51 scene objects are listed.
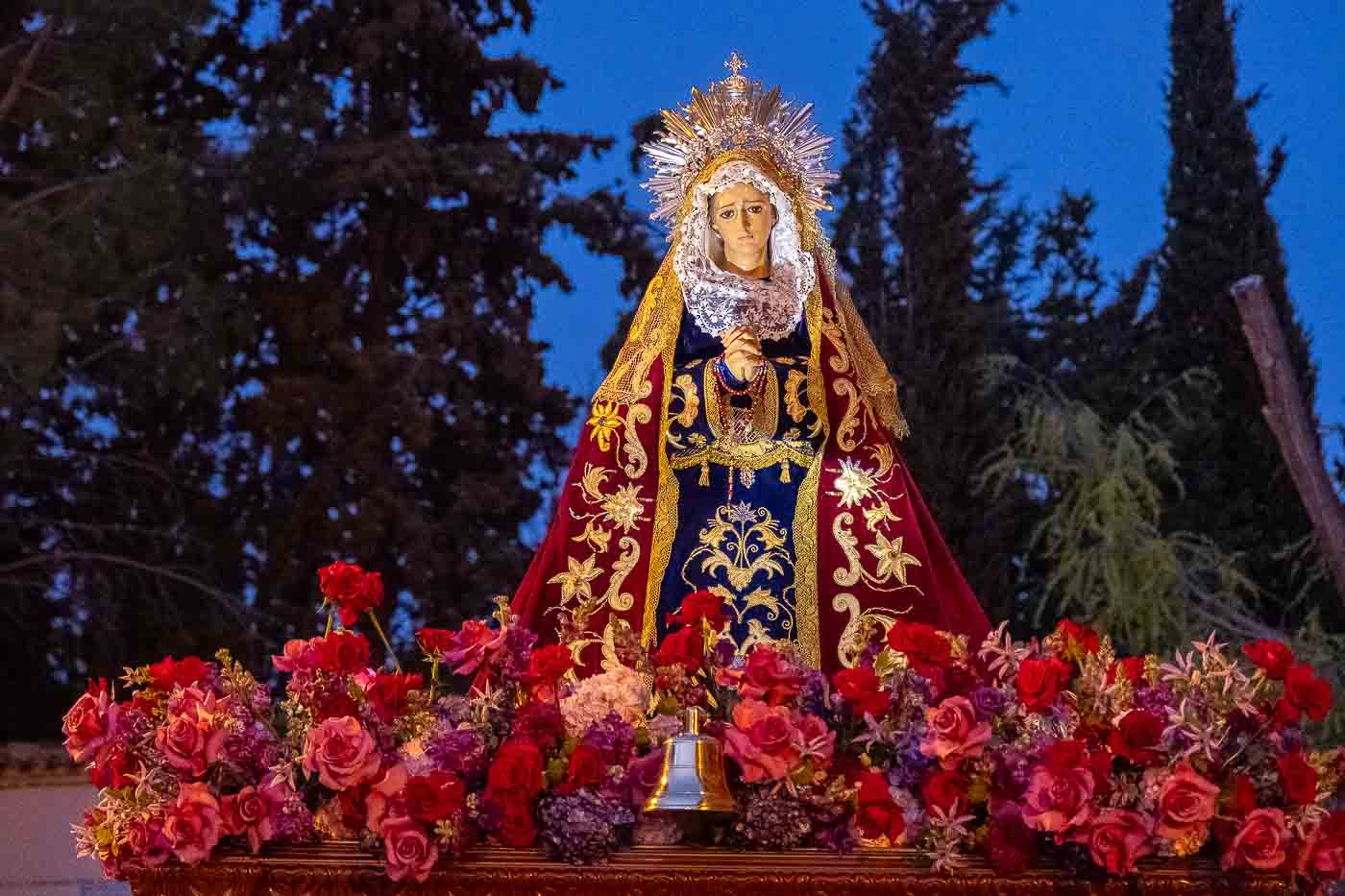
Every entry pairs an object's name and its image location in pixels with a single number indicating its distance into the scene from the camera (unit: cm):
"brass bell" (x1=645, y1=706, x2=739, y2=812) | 777
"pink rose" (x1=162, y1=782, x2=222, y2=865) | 803
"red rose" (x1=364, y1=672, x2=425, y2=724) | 834
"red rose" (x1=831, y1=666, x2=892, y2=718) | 816
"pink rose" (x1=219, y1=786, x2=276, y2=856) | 809
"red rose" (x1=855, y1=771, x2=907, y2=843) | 794
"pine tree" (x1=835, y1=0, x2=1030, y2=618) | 2572
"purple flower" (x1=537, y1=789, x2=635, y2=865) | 783
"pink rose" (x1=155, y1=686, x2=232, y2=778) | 816
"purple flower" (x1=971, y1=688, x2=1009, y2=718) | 810
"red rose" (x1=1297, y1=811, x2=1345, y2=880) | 797
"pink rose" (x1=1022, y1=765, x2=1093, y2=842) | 768
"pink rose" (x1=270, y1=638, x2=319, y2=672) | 839
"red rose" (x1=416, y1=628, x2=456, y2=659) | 852
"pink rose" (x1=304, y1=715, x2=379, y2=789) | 794
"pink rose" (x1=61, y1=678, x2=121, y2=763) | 845
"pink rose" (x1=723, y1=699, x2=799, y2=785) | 793
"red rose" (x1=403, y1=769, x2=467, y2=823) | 783
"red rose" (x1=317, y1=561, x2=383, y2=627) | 856
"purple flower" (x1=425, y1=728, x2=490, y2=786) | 809
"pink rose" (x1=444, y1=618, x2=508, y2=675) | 837
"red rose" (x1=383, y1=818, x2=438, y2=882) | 781
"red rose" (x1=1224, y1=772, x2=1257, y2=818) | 800
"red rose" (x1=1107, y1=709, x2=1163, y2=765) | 795
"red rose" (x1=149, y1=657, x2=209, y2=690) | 858
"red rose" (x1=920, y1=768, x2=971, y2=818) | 793
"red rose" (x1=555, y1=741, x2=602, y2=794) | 797
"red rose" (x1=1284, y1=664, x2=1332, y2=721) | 812
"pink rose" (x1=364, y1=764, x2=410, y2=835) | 791
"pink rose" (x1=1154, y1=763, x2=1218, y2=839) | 779
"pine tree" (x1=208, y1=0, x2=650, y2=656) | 2898
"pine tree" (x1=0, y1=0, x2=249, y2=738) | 2622
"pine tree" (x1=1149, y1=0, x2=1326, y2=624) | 2881
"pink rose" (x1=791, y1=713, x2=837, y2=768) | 799
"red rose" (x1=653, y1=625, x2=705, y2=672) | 834
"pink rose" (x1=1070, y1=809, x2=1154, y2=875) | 771
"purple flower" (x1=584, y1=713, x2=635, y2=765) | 812
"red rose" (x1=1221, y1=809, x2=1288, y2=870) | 785
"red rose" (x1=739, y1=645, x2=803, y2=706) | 816
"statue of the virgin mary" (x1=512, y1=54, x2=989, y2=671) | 1168
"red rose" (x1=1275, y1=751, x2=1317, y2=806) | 799
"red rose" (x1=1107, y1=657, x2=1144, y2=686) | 837
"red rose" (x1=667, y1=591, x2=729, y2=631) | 864
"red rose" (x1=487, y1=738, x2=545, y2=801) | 789
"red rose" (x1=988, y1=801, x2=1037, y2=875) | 789
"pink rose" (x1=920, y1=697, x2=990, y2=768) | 793
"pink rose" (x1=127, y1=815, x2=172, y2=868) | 816
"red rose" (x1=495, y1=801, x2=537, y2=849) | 793
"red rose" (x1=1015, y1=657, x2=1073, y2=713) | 793
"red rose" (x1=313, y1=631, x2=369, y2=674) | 837
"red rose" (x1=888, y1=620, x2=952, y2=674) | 826
